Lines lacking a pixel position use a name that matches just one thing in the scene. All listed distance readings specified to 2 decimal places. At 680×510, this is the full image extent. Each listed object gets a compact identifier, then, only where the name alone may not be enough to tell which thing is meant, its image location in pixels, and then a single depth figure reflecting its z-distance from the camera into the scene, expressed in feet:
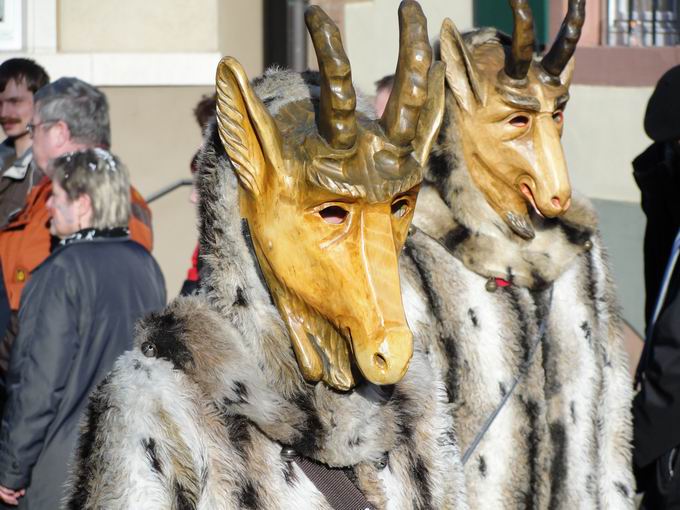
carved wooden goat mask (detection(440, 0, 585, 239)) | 25.73
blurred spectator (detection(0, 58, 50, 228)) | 38.32
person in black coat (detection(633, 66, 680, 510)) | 25.08
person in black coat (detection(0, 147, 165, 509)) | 24.84
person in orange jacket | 30.60
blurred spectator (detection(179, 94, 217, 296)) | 36.50
